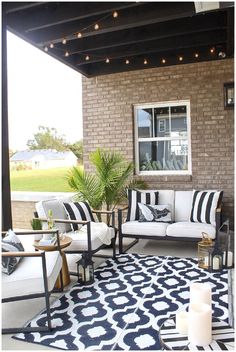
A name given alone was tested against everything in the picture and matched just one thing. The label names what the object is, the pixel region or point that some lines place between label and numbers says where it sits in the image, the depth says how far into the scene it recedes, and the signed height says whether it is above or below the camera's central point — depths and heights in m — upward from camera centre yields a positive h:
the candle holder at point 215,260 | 3.86 -1.17
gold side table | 3.39 -0.90
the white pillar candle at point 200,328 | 1.75 -0.91
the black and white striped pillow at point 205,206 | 4.54 -0.63
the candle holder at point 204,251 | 3.95 -1.11
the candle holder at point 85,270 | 3.55 -1.19
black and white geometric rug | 2.48 -1.34
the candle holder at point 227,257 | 3.93 -1.17
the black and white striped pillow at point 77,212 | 4.29 -0.65
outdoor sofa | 4.35 -0.85
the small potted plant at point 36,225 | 3.85 -0.72
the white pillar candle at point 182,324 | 1.87 -0.94
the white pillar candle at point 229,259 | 3.95 -1.19
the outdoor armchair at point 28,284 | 2.60 -0.98
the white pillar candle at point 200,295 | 1.94 -0.80
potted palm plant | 5.11 -0.28
